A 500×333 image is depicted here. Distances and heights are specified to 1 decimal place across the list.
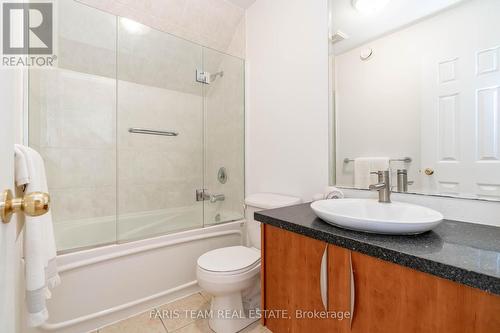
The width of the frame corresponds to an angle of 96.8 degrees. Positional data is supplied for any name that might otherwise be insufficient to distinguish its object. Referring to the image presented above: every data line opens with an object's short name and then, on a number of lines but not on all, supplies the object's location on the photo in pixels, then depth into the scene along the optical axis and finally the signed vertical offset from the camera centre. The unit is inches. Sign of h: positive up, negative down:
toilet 49.3 -26.1
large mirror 36.0 +14.2
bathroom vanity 22.0 -13.9
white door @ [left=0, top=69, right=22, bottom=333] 14.6 -4.0
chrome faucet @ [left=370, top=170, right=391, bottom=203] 42.3 -4.3
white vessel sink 29.1 -7.7
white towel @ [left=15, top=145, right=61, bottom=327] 24.3 -9.7
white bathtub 50.7 -29.2
